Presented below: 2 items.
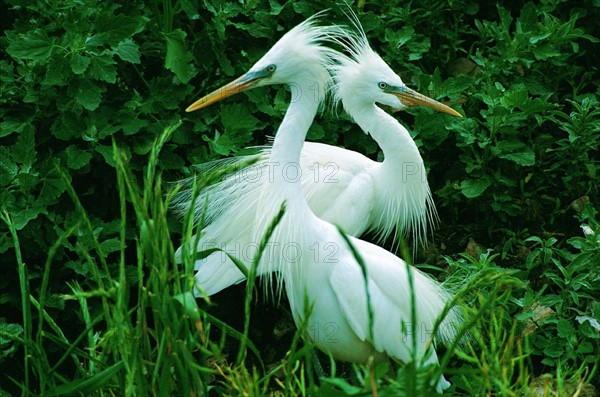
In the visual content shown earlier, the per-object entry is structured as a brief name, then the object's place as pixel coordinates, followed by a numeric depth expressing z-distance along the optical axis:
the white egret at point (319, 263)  5.85
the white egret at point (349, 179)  6.95
